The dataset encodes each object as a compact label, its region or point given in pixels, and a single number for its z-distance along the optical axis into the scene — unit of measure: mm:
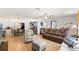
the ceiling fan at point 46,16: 2473
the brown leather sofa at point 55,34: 2486
